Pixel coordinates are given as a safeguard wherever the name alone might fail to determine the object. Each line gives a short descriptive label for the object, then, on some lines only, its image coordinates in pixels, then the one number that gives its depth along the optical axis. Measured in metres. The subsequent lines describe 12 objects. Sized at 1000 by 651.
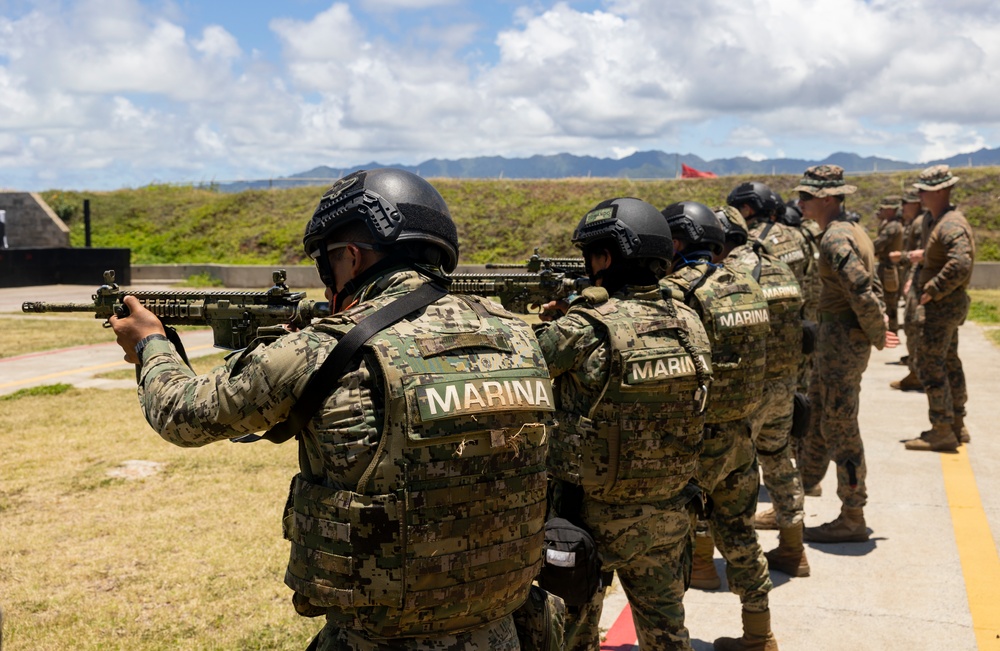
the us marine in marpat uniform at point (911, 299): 9.19
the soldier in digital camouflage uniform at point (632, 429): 3.70
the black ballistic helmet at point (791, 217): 8.16
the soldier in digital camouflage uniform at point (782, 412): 5.71
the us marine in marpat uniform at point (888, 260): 14.43
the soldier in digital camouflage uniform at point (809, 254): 7.91
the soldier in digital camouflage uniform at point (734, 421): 4.62
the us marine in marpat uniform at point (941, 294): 8.70
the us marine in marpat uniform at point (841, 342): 6.57
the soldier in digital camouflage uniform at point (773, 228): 7.25
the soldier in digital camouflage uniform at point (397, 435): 2.42
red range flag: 38.88
